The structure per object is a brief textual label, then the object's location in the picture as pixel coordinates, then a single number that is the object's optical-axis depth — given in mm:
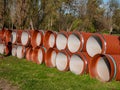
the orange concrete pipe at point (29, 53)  15054
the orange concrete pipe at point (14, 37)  16688
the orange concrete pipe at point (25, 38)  15330
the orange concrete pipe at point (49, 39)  13611
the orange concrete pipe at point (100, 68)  9984
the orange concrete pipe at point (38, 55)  13718
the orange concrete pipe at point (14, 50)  16841
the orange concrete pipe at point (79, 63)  10602
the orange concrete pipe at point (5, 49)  17484
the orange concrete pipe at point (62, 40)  12312
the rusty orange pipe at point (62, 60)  11602
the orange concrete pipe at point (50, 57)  12977
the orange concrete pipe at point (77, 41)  11129
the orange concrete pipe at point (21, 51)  15802
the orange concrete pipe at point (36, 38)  14520
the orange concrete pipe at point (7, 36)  17469
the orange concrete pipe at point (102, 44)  10047
